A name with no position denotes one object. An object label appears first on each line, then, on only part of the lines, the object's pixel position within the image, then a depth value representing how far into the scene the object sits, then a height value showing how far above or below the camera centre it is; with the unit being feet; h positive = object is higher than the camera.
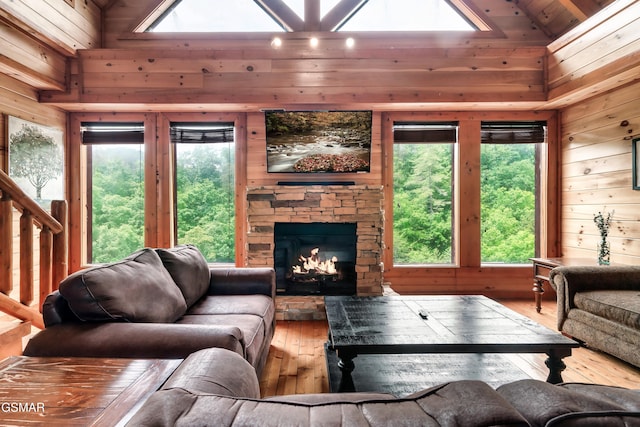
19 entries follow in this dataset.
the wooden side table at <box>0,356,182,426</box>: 2.79 -1.62
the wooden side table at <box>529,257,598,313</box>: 11.33 -1.82
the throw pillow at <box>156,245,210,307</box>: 7.55 -1.31
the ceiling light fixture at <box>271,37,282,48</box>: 11.32 +5.56
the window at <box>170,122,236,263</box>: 14.32 +0.60
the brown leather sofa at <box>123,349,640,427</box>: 1.76 -1.11
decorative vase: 10.83 -1.31
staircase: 7.14 -1.03
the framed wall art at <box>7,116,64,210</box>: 11.19 +1.87
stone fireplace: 12.72 -0.10
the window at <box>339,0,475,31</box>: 13.47 +7.52
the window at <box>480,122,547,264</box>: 14.44 +0.43
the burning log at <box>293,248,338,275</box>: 12.95 -1.96
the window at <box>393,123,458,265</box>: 14.40 +0.41
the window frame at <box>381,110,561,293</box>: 14.12 -0.03
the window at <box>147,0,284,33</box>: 13.44 +7.51
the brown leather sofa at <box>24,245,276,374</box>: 4.63 -1.63
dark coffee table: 5.74 -2.17
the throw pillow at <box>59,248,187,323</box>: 5.11 -1.26
